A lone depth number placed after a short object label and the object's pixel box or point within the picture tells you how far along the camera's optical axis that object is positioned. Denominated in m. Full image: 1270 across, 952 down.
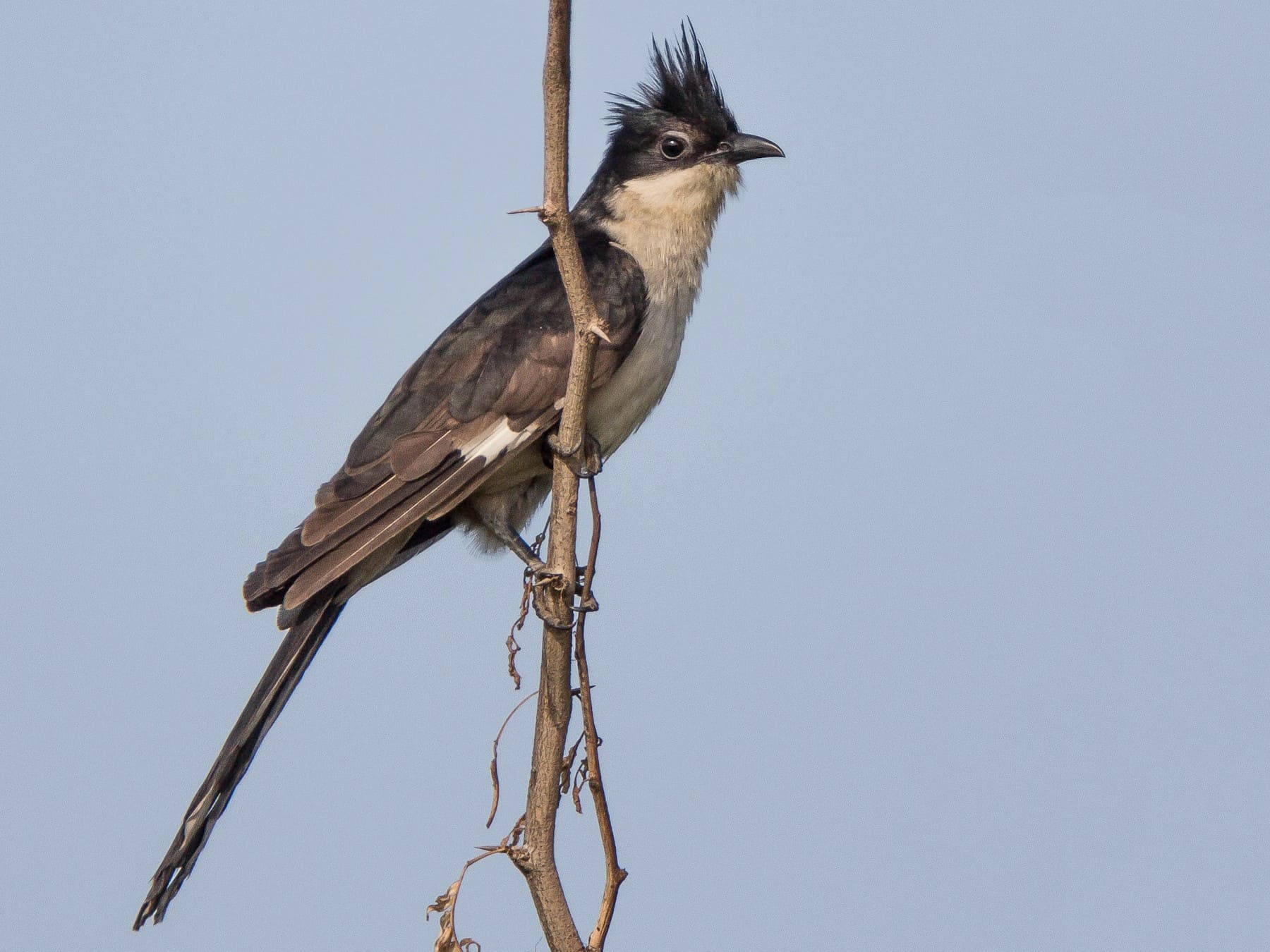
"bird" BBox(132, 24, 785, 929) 7.87
